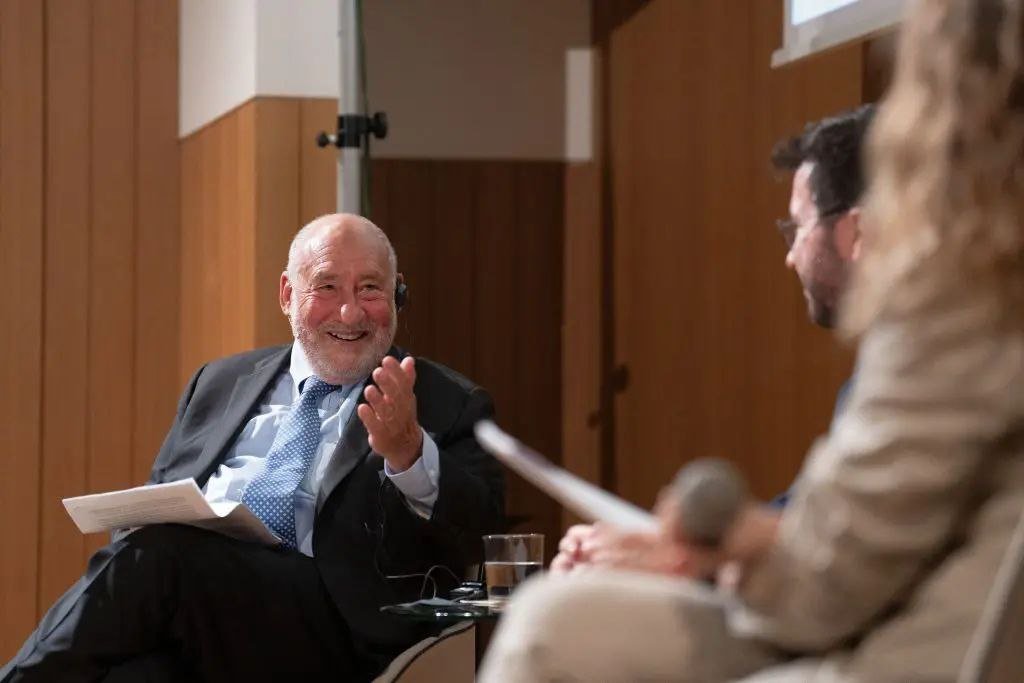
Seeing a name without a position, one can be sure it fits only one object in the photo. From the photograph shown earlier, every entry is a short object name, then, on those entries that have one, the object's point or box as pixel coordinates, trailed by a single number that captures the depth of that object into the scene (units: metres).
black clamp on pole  7.97
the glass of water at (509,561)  4.86
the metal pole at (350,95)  7.97
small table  4.58
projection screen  5.84
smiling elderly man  5.08
